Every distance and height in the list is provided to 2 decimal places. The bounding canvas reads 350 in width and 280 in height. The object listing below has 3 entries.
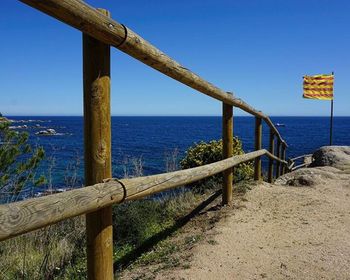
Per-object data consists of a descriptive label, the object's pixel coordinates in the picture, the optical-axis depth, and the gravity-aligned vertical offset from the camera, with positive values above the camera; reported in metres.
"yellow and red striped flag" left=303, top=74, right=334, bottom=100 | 15.36 +0.86
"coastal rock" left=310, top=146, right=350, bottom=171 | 12.43 -1.43
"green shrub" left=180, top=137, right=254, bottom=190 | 9.49 -1.06
